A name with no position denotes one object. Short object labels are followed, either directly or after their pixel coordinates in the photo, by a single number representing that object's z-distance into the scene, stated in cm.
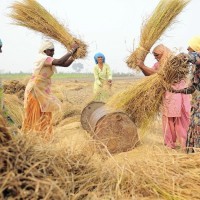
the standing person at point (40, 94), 588
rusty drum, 588
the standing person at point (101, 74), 928
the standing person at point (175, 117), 605
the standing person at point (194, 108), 467
